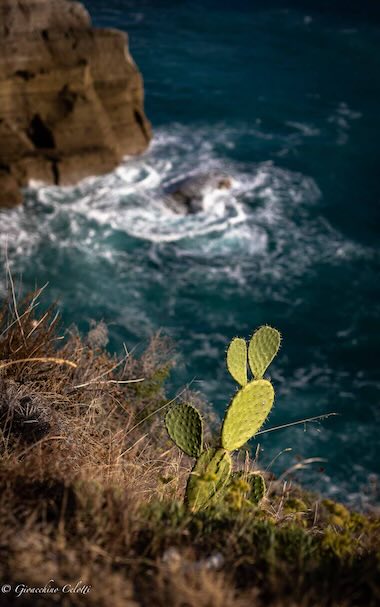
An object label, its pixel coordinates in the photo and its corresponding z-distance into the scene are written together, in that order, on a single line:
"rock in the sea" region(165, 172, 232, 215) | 14.09
